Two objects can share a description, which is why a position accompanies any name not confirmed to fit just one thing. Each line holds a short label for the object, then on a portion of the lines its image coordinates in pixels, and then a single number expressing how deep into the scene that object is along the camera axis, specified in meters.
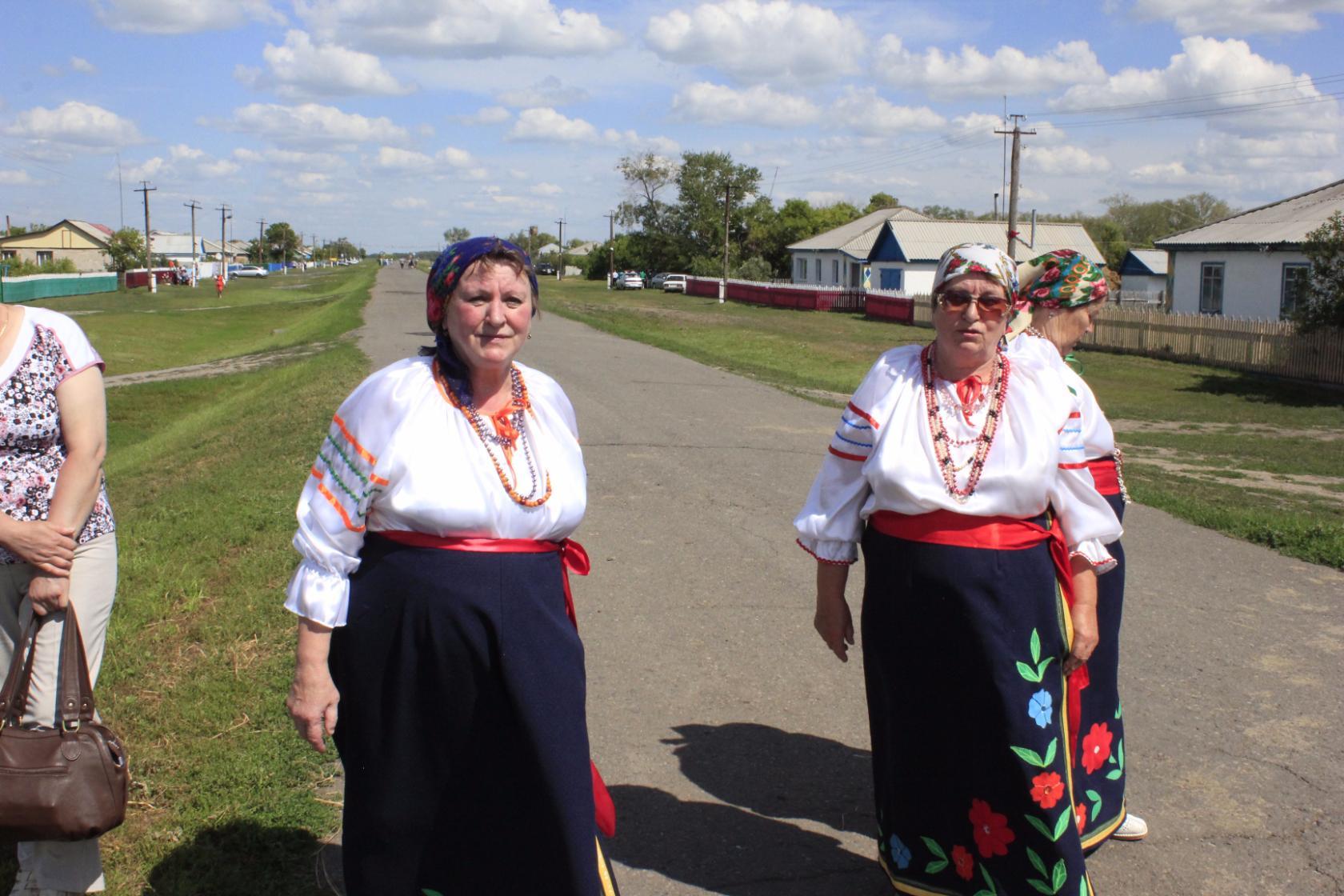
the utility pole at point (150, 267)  76.44
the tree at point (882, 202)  107.19
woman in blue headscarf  2.63
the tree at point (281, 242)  153.50
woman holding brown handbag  3.32
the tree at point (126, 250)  99.25
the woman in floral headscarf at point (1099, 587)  3.64
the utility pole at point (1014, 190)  38.86
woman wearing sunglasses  3.05
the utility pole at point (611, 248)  84.58
